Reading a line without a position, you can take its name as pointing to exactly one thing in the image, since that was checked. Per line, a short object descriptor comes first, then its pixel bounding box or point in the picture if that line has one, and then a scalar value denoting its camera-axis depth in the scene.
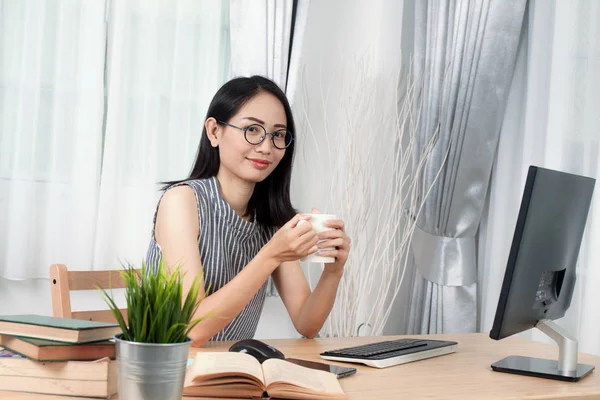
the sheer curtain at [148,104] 2.70
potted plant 0.85
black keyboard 1.41
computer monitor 1.34
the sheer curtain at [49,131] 2.59
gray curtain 2.69
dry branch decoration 2.88
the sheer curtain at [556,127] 2.34
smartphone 1.25
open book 1.04
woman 1.69
